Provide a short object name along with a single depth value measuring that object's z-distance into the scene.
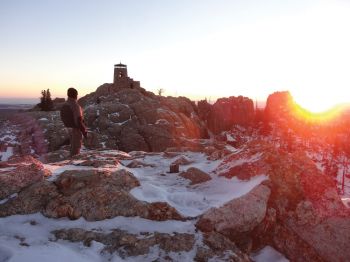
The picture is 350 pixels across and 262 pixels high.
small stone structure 74.25
